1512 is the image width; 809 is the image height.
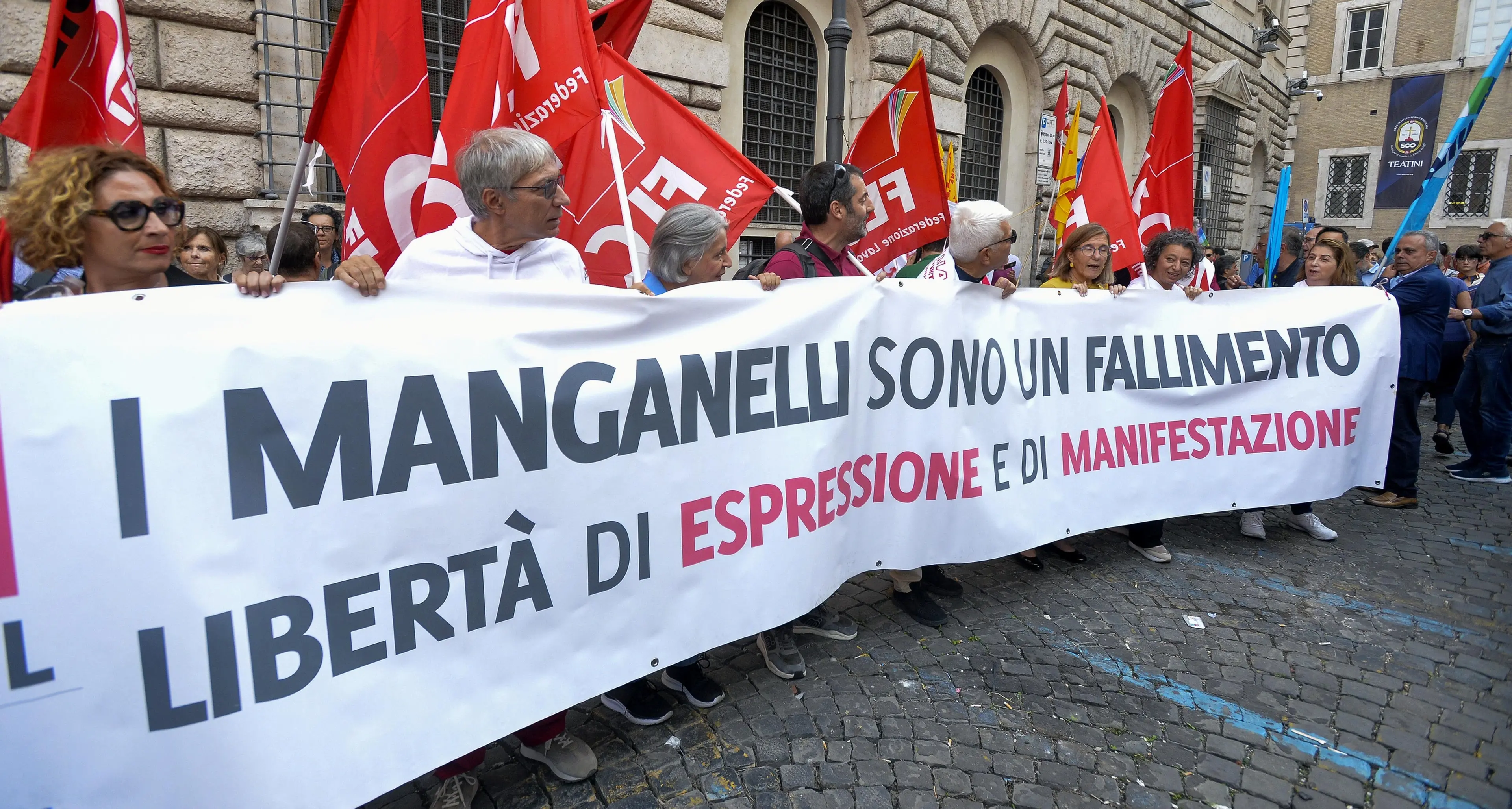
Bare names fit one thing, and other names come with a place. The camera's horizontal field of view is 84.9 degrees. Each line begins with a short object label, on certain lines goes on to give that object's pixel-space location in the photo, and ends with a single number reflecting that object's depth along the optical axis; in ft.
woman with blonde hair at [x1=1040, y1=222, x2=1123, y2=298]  13.33
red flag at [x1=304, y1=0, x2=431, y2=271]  9.27
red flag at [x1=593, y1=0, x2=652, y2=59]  13.25
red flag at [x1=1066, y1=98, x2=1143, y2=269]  15.58
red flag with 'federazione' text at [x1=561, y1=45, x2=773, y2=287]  12.01
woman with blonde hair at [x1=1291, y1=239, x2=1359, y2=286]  15.52
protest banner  5.22
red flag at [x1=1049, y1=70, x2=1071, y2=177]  25.25
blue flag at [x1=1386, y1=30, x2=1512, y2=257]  17.57
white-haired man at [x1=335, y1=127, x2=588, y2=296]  8.03
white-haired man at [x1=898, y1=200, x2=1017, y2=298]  11.65
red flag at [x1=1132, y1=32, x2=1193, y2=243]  18.28
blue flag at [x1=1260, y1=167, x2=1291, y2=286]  23.93
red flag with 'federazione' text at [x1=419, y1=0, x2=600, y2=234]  9.96
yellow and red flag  22.15
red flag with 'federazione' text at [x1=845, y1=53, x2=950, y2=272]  16.06
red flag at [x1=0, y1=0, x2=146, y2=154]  9.84
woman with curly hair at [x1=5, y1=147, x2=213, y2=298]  6.00
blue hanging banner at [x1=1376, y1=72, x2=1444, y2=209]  86.58
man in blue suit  17.52
